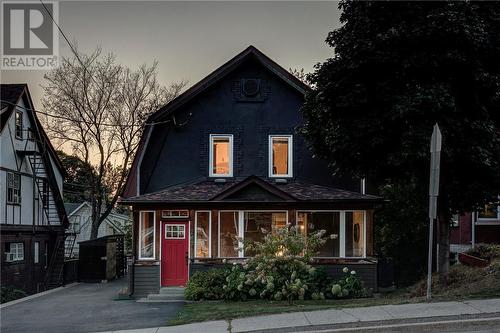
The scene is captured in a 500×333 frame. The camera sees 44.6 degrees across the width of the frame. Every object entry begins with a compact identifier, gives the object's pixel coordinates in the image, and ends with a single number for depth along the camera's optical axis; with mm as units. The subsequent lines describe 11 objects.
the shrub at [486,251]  19734
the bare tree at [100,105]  36719
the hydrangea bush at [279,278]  18047
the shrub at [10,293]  25953
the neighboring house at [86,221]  59656
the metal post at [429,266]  12195
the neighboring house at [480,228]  25312
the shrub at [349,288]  19656
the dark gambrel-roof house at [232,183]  22094
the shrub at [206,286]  19656
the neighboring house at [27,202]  28562
